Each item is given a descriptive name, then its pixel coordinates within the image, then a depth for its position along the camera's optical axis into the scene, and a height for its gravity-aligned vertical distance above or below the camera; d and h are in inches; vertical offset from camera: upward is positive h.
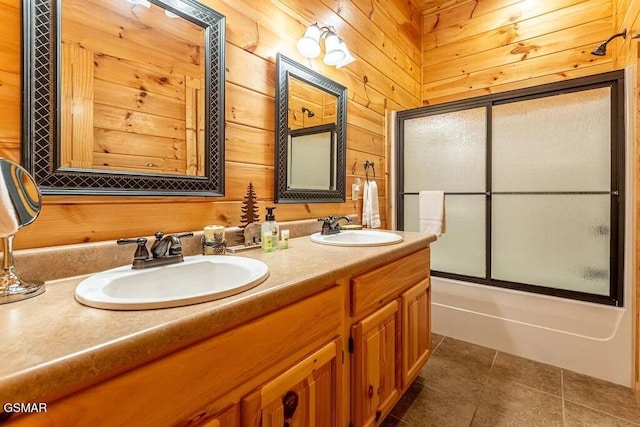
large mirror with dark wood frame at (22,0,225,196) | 31.6 +14.3
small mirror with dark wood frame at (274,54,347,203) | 57.9 +16.5
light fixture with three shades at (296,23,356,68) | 61.9 +36.0
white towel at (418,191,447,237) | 86.7 -0.7
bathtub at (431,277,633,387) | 66.0 -29.4
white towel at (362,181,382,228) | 82.2 +1.0
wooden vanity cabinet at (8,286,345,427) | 17.3 -12.1
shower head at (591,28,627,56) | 72.2 +39.8
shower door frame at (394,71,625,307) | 66.4 +8.5
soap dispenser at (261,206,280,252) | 46.8 -3.6
